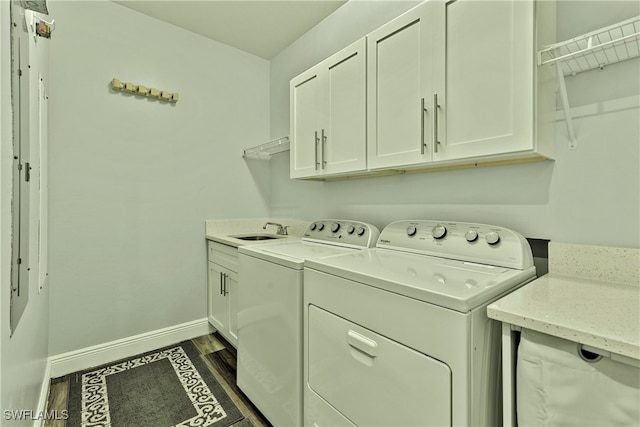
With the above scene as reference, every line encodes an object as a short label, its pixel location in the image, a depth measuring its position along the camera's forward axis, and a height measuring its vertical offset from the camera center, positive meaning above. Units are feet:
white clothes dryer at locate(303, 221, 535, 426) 2.75 -1.32
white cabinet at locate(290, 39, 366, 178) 5.48 +1.99
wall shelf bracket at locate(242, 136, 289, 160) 8.00 +1.87
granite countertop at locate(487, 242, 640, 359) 2.22 -0.89
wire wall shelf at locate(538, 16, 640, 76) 3.13 +1.89
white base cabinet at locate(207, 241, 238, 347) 7.16 -2.12
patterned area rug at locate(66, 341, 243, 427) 5.28 -3.78
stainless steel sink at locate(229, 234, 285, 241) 8.64 -0.79
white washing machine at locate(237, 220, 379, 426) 4.50 -1.84
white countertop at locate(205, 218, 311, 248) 8.53 -0.52
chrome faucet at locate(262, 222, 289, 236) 8.99 -0.57
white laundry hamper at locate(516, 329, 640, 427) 2.22 -1.44
